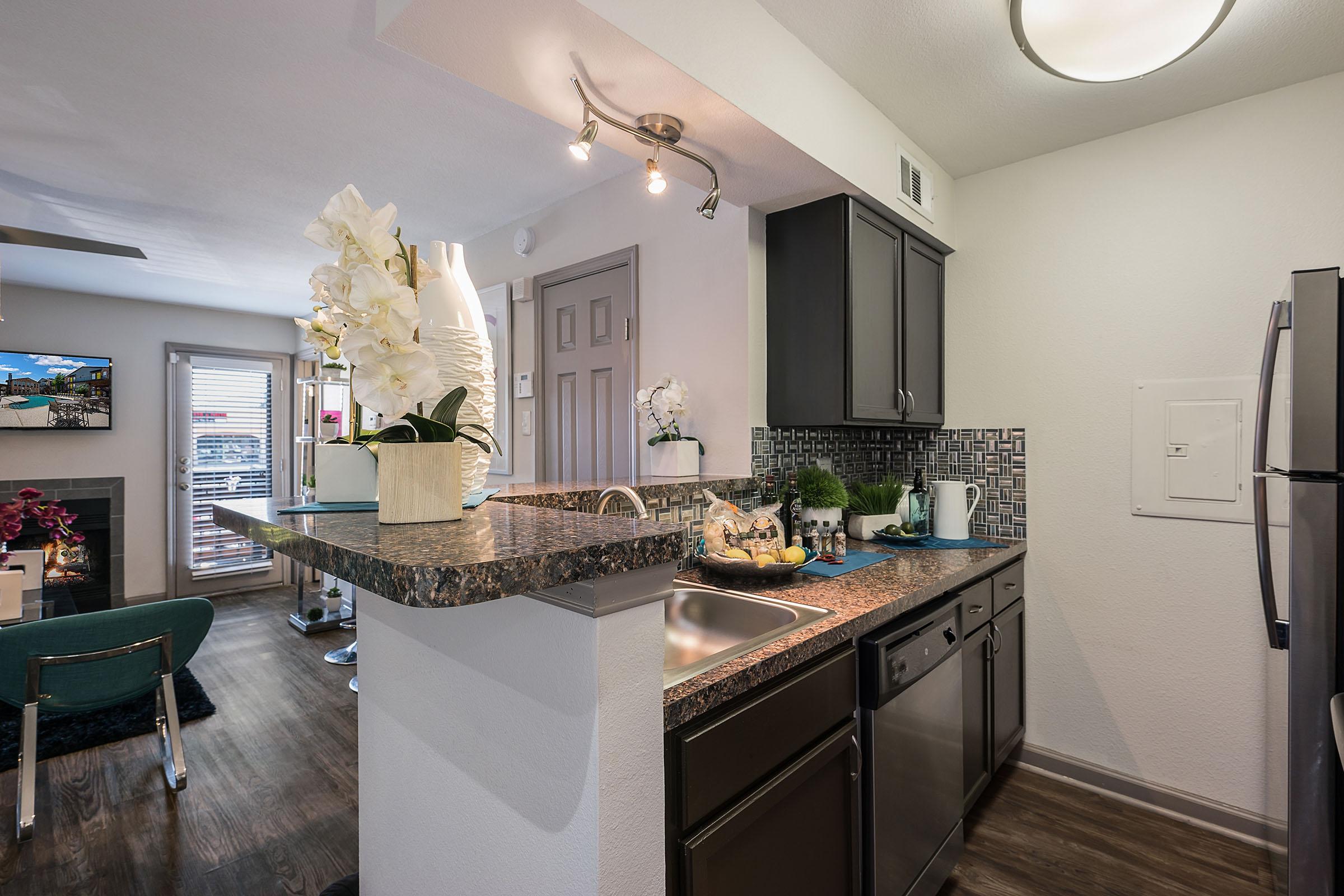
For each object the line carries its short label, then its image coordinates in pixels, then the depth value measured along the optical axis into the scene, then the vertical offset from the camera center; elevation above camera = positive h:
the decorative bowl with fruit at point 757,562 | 1.67 -0.32
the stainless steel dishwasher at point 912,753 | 1.38 -0.76
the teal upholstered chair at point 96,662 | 2.13 -0.79
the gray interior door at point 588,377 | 2.75 +0.34
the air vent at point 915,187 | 2.28 +1.01
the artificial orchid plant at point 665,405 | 2.19 +0.16
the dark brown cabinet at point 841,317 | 2.12 +0.48
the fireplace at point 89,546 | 4.59 -0.74
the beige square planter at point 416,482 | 0.85 -0.05
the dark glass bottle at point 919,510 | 2.52 -0.26
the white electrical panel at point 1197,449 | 2.03 +0.00
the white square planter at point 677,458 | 2.18 -0.03
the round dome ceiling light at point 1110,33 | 1.46 +1.04
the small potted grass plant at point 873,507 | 2.43 -0.24
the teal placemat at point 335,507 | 1.03 -0.10
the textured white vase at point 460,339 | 1.07 +0.20
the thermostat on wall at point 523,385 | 3.16 +0.33
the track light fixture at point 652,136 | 1.45 +0.82
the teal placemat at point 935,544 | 2.30 -0.37
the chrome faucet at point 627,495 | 1.35 -0.11
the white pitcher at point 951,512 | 2.39 -0.25
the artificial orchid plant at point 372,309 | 0.79 +0.18
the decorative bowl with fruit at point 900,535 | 2.32 -0.33
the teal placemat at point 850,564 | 1.83 -0.37
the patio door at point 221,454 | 5.16 -0.04
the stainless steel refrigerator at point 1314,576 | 1.18 -0.25
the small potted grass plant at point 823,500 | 2.22 -0.19
